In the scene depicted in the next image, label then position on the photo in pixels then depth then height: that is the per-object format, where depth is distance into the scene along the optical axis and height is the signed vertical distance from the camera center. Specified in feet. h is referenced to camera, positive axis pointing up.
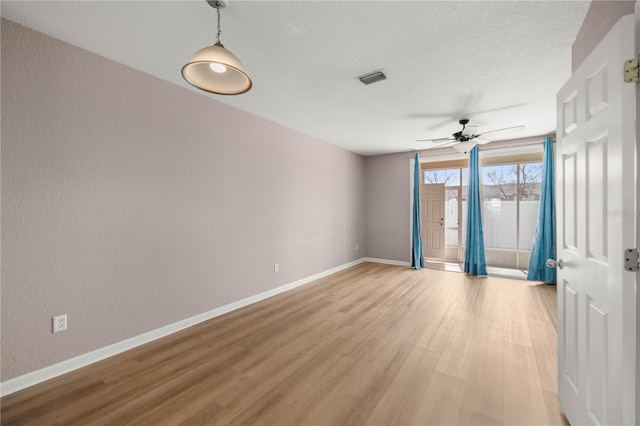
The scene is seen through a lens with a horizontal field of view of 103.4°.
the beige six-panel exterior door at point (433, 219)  21.40 -0.43
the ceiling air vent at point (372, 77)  8.43 +4.68
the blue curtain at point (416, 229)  19.01 -1.16
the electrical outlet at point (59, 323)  6.72 -2.97
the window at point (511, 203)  17.92 +0.81
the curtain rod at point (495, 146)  15.98 +4.66
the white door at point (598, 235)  3.43 -0.33
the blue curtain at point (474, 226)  17.06 -0.83
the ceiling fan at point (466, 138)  12.64 +3.97
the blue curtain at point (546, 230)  15.15 -0.94
